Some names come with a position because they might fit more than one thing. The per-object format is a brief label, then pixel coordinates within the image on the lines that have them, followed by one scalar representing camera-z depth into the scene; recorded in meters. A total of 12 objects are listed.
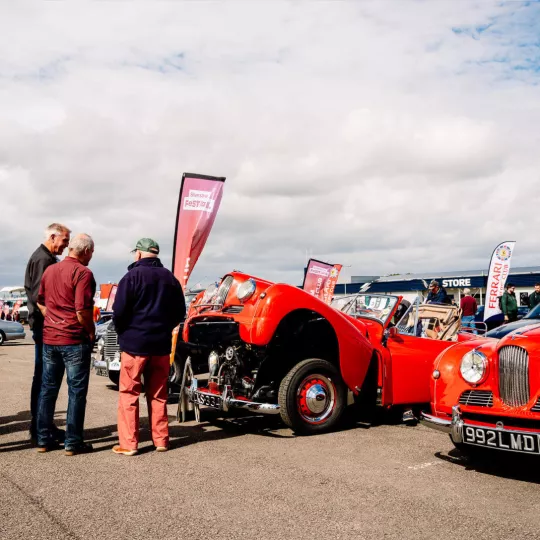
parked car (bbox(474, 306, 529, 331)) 19.00
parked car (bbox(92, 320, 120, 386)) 9.66
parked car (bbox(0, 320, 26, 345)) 23.17
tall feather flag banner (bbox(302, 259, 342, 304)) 25.69
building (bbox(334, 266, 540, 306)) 42.28
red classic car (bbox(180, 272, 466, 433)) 6.24
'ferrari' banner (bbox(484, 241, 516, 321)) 20.19
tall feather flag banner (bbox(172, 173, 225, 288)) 11.47
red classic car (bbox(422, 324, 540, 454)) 4.45
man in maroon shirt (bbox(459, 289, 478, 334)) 17.67
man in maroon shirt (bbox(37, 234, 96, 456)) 5.34
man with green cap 5.46
